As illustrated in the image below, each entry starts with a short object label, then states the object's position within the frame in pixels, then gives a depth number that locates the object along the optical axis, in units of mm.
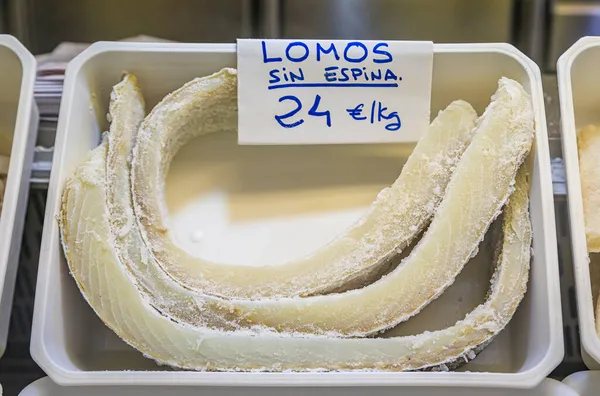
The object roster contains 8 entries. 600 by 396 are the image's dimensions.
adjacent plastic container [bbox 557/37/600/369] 932
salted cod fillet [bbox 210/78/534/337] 947
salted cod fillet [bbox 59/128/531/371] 916
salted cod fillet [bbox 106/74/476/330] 957
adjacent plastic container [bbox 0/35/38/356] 981
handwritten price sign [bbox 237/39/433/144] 1078
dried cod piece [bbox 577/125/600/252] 1018
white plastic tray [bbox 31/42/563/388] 978
